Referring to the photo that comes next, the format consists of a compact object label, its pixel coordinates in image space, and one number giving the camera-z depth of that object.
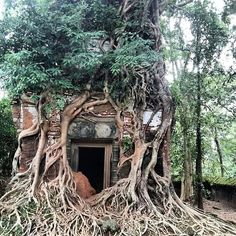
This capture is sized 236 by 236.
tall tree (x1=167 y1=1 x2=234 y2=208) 6.49
